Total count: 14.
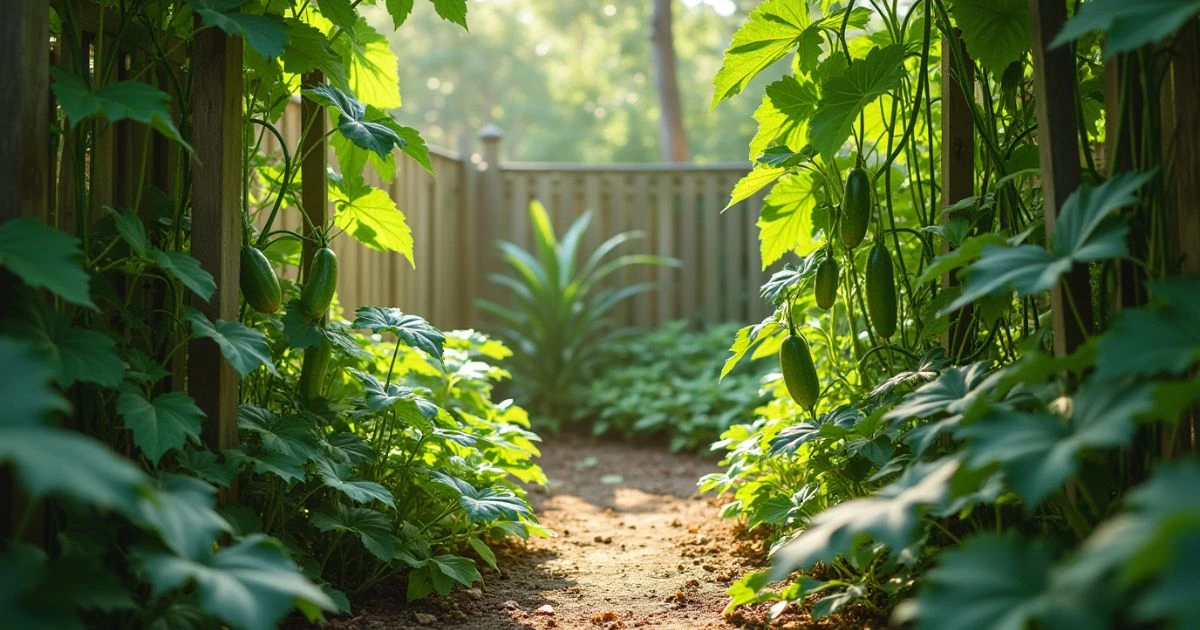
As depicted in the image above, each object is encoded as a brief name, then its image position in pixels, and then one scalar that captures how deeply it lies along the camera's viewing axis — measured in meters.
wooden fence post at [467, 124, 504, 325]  6.87
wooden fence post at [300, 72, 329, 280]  2.56
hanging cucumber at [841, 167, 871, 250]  2.26
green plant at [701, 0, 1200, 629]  1.14
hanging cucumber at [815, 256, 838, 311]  2.30
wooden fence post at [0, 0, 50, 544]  1.59
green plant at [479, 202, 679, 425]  6.21
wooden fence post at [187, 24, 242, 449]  2.02
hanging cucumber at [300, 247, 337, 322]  2.21
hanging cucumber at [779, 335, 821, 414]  2.29
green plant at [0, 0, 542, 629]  1.33
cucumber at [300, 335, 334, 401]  2.31
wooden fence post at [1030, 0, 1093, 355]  1.65
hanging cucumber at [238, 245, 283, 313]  2.17
